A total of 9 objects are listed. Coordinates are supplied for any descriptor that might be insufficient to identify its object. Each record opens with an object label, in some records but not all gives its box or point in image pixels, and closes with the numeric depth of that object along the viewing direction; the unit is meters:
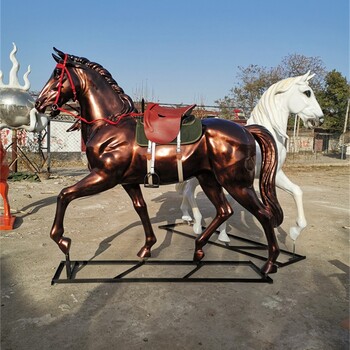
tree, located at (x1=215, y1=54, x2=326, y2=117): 20.62
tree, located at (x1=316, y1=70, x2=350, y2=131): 25.09
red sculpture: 4.53
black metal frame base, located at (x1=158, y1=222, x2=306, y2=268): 3.53
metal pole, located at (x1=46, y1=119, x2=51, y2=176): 9.41
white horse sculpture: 4.16
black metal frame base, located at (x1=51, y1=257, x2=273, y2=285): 2.88
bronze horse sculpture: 2.85
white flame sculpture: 6.44
